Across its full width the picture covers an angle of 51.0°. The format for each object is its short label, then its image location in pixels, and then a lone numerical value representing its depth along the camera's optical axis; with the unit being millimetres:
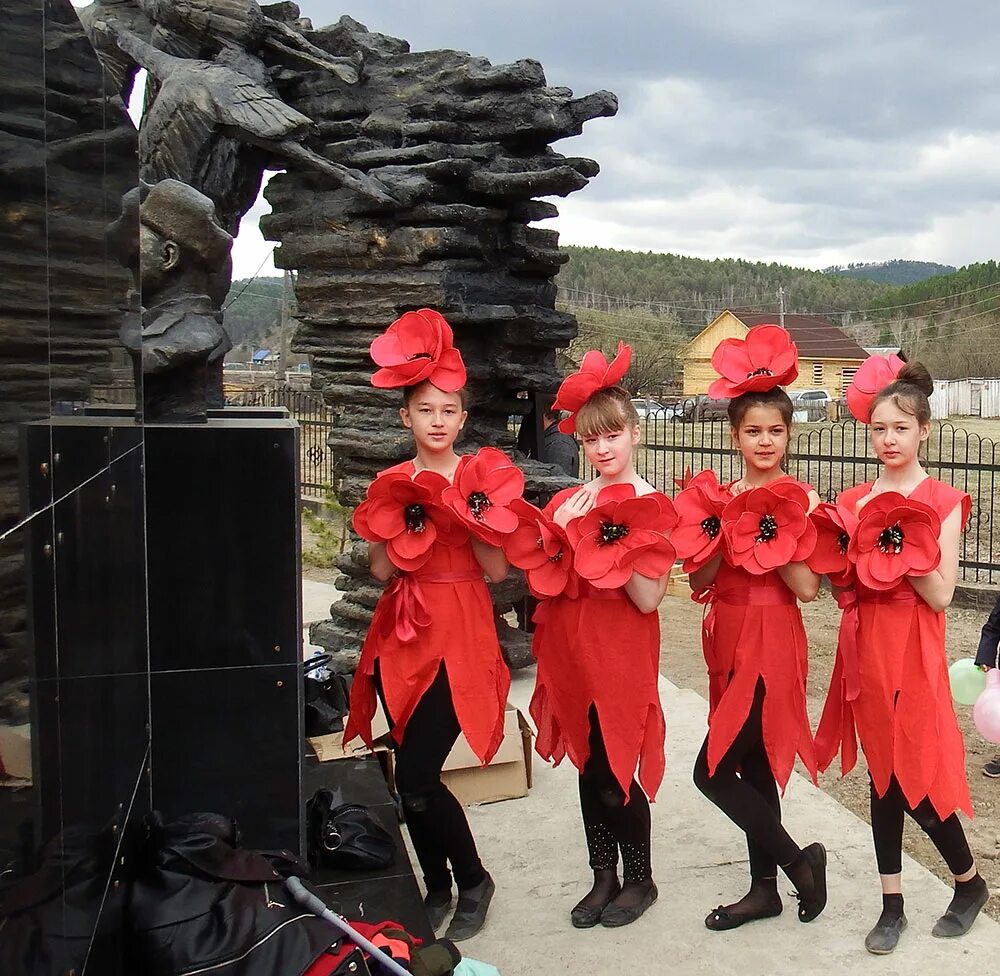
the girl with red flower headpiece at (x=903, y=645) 2957
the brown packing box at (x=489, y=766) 4203
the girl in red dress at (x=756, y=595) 2998
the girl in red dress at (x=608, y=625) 2961
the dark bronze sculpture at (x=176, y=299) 3027
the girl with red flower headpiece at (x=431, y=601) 3051
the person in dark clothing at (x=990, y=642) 4160
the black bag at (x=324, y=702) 4270
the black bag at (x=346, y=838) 3207
